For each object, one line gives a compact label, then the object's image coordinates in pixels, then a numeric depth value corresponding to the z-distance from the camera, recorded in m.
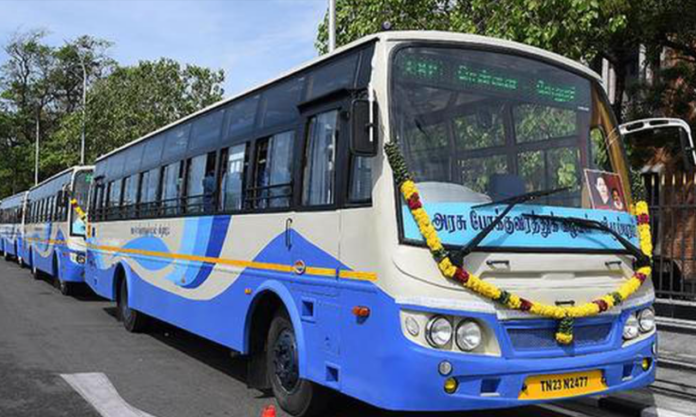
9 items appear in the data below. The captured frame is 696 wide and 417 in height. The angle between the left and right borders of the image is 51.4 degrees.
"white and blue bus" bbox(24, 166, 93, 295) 16.11
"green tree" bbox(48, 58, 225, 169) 32.03
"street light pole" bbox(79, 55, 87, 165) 34.06
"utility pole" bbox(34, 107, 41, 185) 53.69
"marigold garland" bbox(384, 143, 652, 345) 4.61
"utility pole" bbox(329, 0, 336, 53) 14.13
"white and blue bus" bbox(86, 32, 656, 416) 4.64
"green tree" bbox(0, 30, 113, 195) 57.72
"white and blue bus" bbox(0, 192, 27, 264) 27.97
